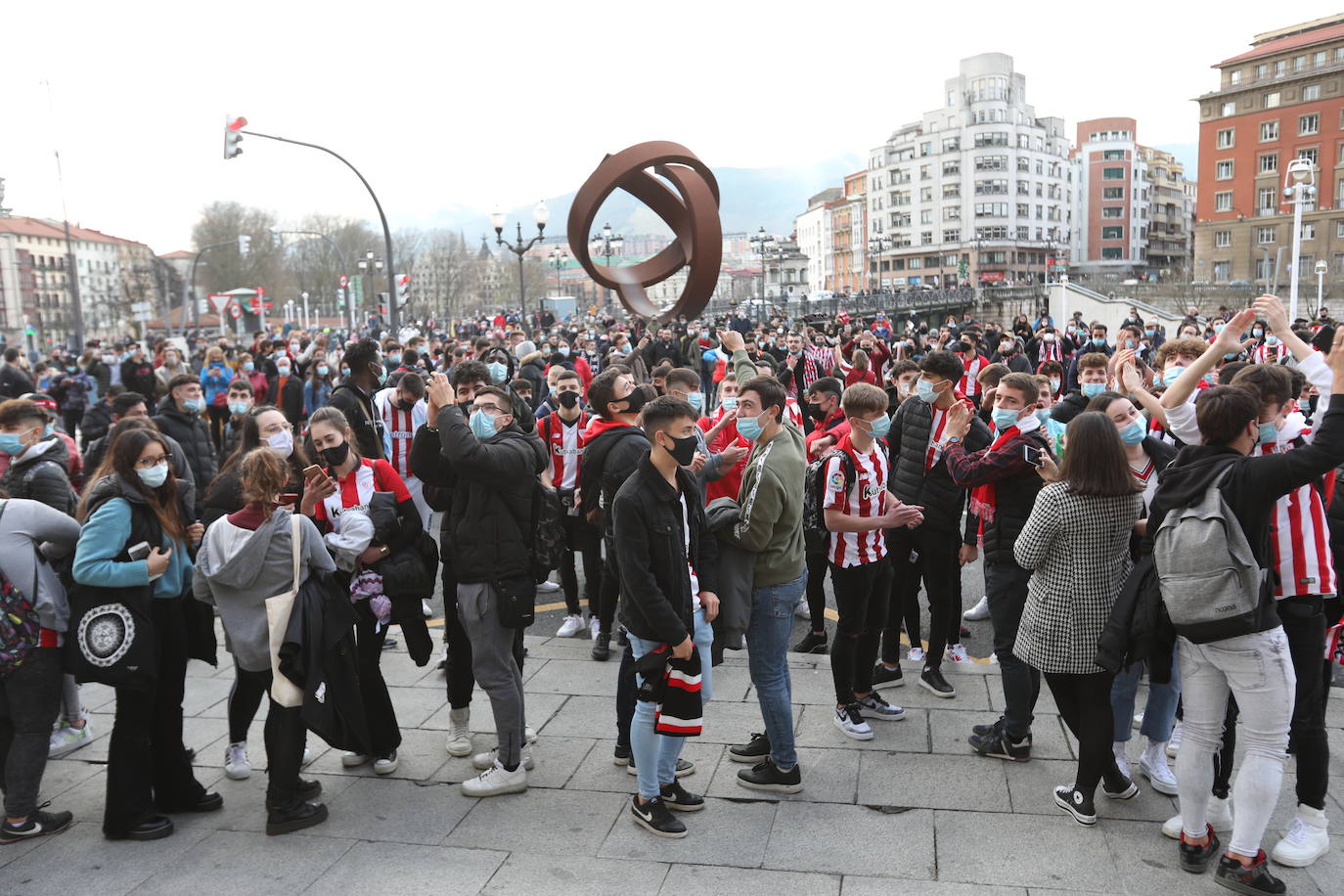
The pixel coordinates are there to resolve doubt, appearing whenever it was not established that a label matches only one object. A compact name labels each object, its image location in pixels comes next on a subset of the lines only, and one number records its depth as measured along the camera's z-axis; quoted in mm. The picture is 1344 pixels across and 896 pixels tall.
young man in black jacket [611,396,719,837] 3840
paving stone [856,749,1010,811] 4336
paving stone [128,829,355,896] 3822
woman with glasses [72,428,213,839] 4105
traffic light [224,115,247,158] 19531
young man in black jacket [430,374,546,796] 4348
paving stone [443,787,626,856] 4098
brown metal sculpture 21828
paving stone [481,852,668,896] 3721
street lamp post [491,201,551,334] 23844
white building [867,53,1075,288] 106188
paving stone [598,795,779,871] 3943
